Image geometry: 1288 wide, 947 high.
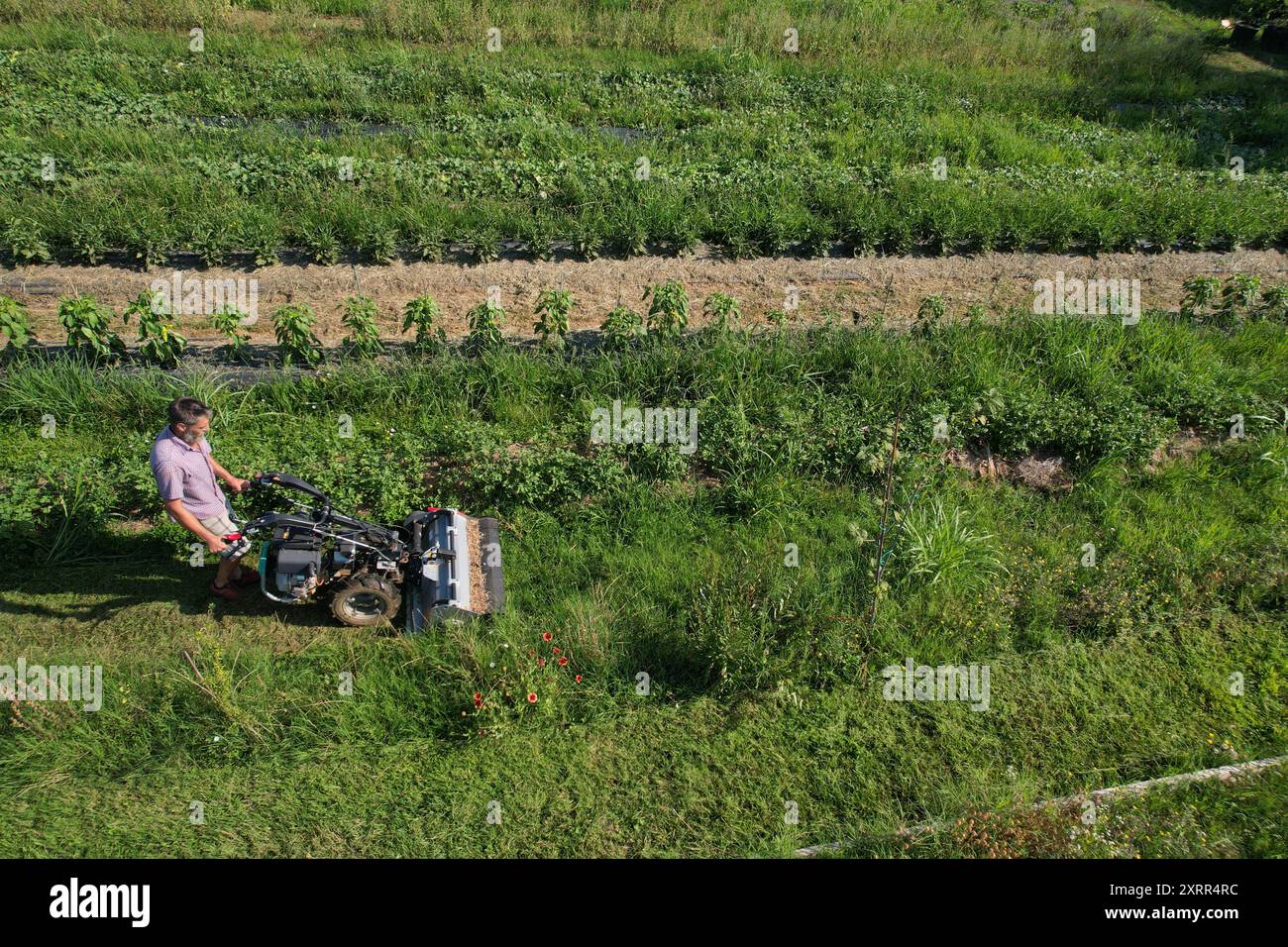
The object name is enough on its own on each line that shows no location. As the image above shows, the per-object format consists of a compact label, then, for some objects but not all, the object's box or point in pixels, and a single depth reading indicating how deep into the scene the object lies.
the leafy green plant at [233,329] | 7.84
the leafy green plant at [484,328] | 7.94
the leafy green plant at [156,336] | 7.53
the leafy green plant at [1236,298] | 8.90
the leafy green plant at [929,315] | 8.54
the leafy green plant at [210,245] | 9.51
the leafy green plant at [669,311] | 8.20
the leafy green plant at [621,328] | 8.02
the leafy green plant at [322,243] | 9.62
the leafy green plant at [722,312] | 8.23
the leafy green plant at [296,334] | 7.68
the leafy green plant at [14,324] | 7.44
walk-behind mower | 5.54
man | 5.38
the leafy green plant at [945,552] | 6.22
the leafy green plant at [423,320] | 7.88
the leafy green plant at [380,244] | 9.66
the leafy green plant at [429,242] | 9.80
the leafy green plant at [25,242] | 9.13
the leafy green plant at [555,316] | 8.16
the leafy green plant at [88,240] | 9.35
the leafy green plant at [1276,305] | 9.03
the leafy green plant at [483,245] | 9.79
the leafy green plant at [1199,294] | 8.97
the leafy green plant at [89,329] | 7.47
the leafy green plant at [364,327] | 7.84
